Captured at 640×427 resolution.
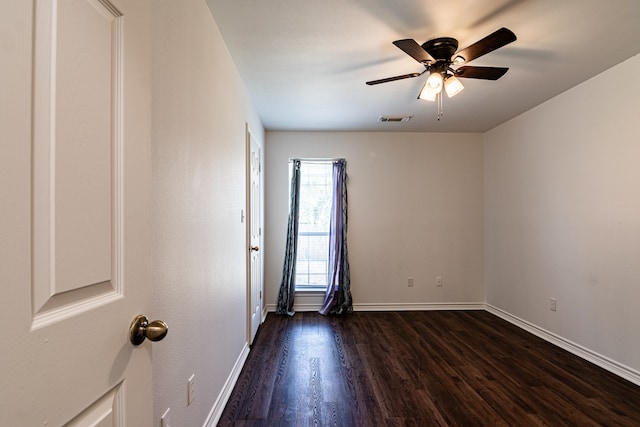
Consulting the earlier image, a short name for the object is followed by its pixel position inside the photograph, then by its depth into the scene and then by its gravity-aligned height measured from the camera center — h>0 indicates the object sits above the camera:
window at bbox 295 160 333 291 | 4.18 -0.12
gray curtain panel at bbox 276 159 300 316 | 3.96 -0.54
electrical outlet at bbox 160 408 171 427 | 1.17 -0.80
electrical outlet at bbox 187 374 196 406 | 1.42 -0.83
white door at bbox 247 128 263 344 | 2.93 -0.24
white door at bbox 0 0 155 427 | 0.42 +0.00
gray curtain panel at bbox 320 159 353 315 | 3.98 -0.53
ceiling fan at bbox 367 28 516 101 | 1.85 +0.98
